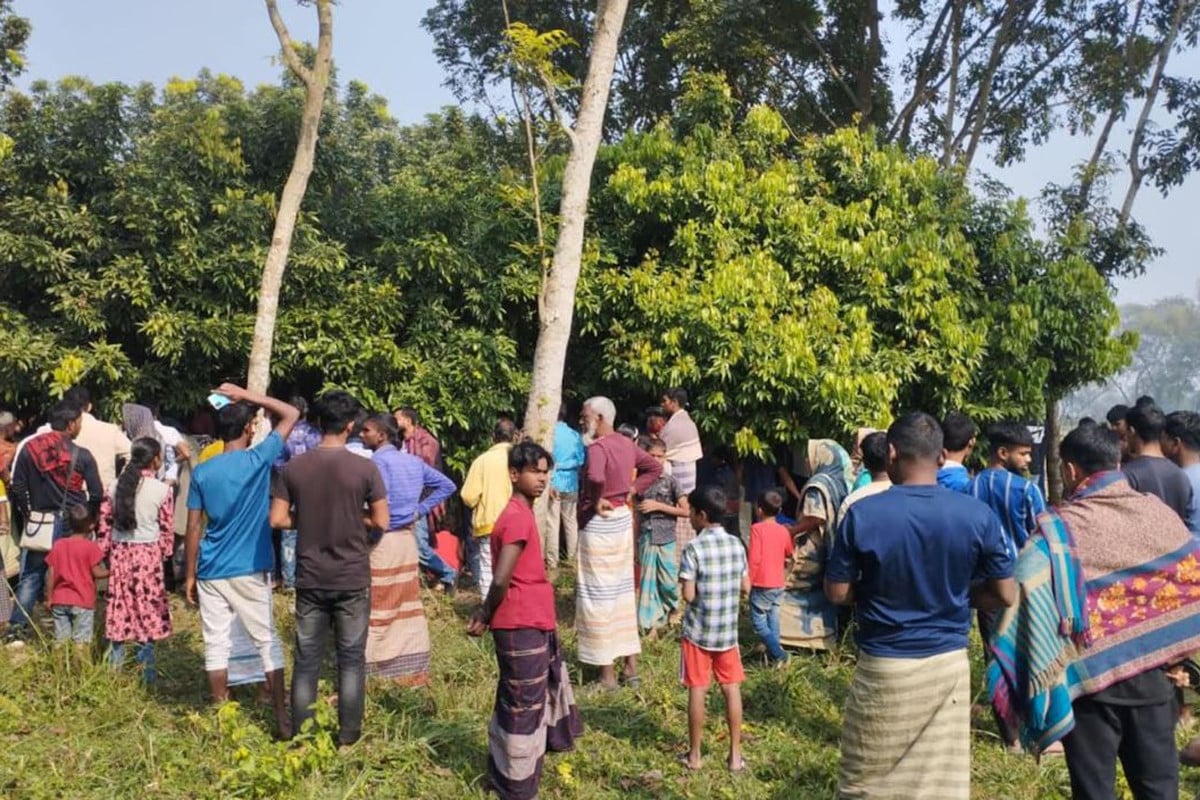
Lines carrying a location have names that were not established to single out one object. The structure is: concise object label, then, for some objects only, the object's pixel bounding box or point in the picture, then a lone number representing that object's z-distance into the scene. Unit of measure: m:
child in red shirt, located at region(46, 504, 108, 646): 6.09
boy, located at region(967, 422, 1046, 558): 5.20
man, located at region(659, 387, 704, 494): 8.39
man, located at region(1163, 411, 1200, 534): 5.91
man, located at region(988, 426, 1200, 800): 3.26
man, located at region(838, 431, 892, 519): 5.40
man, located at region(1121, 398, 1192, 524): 5.31
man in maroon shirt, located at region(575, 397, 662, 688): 6.14
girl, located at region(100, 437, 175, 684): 5.88
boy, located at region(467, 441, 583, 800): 4.32
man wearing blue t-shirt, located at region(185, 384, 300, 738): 5.18
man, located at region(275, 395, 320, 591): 8.12
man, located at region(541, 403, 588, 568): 8.72
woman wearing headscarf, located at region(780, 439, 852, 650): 6.71
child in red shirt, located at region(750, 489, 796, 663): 6.64
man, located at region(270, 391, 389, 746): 4.82
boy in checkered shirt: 4.95
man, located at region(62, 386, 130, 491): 7.29
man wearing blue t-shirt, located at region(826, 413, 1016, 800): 3.33
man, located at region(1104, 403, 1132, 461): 5.86
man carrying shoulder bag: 6.58
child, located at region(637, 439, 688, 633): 7.05
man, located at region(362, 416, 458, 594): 6.31
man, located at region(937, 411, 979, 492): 5.37
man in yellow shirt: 6.89
